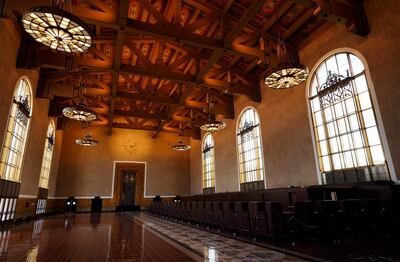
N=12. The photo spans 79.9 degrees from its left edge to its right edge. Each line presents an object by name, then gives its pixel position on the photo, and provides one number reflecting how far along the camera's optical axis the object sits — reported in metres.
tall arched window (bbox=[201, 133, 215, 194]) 18.47
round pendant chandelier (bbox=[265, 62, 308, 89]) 7.15
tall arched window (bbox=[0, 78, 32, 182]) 9.05
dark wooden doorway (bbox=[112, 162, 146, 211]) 20.38
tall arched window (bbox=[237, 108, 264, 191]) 12.89
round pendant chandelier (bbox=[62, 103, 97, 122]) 10.12
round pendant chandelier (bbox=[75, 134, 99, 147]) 15.85
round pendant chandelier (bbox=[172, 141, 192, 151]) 17.42
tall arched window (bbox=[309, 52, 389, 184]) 7.55
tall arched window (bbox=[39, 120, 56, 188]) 15.09
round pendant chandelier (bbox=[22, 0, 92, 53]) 4.81
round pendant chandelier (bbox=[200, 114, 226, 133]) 12.26
